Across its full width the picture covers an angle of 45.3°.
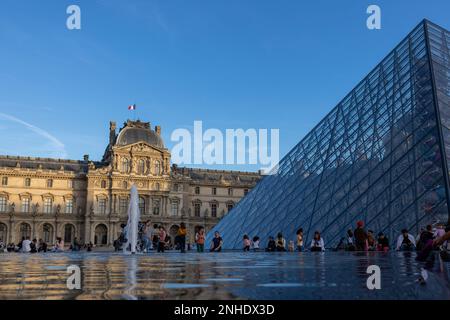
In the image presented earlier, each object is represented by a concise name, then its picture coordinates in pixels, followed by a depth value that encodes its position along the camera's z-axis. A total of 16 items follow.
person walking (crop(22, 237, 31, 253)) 27.94
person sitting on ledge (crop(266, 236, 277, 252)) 18.57
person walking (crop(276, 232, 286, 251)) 17.66
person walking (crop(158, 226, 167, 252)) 20.31
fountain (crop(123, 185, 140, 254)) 20.02
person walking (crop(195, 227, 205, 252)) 19.89
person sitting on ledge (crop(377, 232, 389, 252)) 14.17
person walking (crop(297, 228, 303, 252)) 16.68
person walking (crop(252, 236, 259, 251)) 19.52
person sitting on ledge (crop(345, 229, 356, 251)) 15.52
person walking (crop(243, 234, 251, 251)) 19.49
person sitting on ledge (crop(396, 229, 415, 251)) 13.06
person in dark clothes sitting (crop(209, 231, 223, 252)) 18.65
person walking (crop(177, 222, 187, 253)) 18.13
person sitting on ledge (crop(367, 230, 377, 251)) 14.58
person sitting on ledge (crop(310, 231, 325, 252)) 15.35
